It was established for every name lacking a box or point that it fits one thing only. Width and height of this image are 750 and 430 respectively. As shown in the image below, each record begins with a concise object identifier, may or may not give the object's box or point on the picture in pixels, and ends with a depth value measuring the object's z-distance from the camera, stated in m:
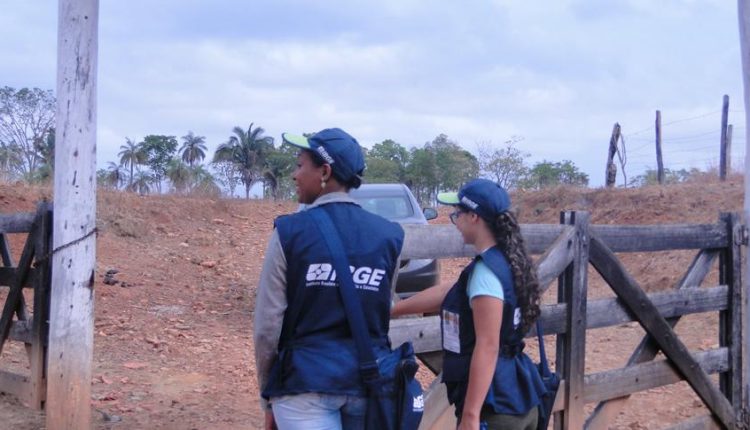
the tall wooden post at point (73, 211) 4.75
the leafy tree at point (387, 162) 39.84
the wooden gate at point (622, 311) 3.84
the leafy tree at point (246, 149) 51.53
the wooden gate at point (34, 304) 5.62
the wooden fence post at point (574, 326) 4.43
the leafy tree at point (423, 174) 38.06
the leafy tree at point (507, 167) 36.03
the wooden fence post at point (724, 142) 18.55
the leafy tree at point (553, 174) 35.91
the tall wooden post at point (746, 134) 5.41
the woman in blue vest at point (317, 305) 2.48
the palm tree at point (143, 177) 39.76
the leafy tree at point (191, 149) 58.36
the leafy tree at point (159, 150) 53.35
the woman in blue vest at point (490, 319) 2.85
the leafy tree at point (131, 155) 48.66
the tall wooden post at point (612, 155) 21.42
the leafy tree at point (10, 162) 18.20
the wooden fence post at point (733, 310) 5.57
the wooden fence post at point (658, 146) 20.97
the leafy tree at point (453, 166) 37.28
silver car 9.12
